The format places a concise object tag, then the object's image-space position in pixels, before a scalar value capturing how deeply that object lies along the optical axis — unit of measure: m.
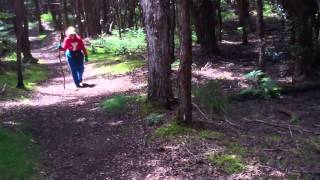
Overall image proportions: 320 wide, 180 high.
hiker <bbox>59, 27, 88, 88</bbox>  15.00
